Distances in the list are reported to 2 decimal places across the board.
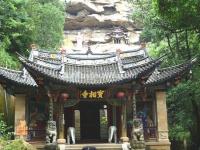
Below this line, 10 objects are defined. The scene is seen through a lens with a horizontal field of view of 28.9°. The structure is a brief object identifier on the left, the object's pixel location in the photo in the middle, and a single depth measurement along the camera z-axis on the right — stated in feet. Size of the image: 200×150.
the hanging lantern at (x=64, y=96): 51.10
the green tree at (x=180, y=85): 59.26
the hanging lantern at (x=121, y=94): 51.65
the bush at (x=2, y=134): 45.13
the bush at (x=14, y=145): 39.34
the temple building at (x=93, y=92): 50.65
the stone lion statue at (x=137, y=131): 48.73
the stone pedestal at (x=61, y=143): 49.37
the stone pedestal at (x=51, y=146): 48.24
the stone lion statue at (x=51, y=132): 48.49
